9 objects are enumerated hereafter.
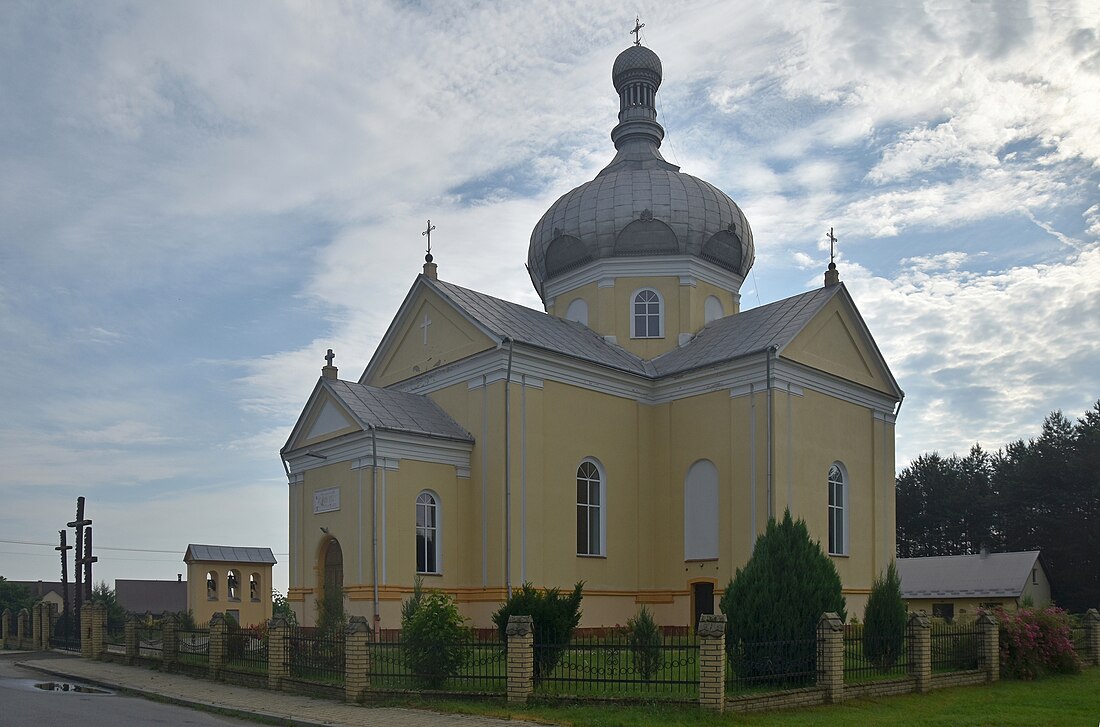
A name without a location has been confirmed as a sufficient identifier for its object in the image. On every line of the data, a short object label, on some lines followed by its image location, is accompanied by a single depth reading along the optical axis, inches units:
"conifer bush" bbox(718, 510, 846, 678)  592.4
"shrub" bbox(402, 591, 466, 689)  606.2
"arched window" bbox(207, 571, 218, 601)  1204.5
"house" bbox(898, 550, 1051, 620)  1617.9
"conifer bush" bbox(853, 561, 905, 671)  689.0
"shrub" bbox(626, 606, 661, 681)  573.9
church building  909.2
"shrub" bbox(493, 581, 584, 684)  621.9
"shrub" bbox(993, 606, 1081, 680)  761.6
